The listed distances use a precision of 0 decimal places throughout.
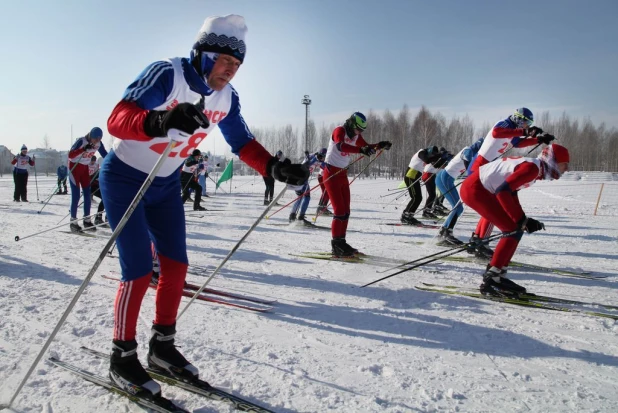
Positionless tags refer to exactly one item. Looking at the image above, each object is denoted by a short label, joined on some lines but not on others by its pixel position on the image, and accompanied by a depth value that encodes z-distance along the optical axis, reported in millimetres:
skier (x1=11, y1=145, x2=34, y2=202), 13789
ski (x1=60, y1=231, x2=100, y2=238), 6851
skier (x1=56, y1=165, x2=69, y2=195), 17858
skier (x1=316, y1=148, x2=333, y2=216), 10132
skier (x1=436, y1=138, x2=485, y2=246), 7551
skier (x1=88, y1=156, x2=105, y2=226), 7599
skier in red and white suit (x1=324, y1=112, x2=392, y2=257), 5641
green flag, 20312
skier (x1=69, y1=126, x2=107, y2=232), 7062
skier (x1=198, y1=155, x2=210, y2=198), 14445
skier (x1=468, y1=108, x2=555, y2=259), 5379
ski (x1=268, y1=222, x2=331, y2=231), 8796
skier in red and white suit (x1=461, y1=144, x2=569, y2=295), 3844
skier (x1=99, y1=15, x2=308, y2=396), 1899
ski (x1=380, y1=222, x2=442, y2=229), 8955
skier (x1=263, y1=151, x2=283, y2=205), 13995
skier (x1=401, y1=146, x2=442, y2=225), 9180
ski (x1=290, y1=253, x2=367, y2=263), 5398
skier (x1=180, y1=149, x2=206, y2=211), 10703
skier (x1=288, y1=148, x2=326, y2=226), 9047
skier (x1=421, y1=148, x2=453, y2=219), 9219
